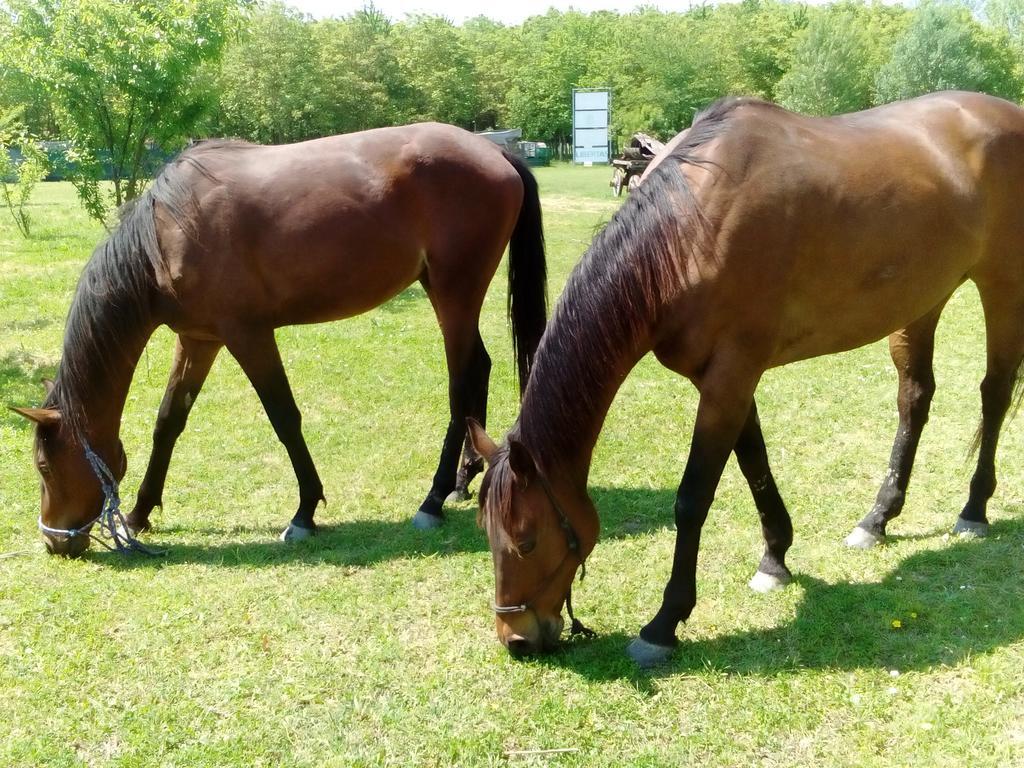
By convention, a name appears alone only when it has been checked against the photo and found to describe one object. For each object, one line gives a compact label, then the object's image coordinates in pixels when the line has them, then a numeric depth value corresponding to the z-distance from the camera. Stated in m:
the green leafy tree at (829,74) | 43.09
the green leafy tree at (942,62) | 38.09
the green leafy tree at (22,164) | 12.11
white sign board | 33.09
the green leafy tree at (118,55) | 9.28
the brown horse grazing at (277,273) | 4.15
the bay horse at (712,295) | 3.01
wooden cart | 21.73
